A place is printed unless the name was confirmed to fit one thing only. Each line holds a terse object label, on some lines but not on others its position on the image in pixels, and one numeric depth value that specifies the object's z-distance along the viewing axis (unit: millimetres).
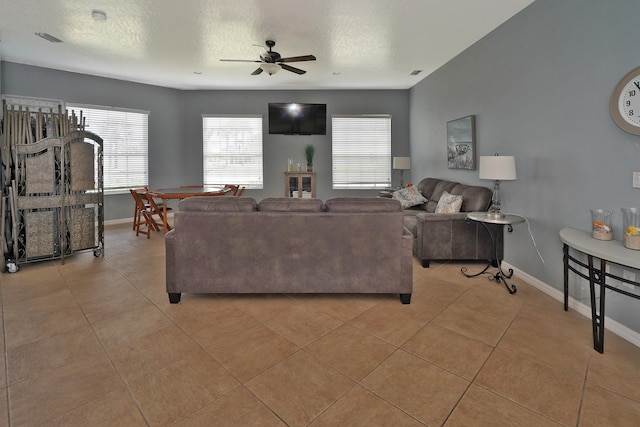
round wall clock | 2158
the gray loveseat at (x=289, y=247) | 2689
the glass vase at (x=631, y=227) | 1946
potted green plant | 6938
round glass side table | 2977
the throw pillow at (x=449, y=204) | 3965
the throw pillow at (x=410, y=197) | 5273
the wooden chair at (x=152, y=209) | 5063
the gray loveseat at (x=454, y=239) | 3697
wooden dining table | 4891
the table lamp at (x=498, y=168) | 3035
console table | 1790
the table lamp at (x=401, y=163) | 6328
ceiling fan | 3977
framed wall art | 4340
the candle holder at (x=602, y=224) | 2195
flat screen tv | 6750
